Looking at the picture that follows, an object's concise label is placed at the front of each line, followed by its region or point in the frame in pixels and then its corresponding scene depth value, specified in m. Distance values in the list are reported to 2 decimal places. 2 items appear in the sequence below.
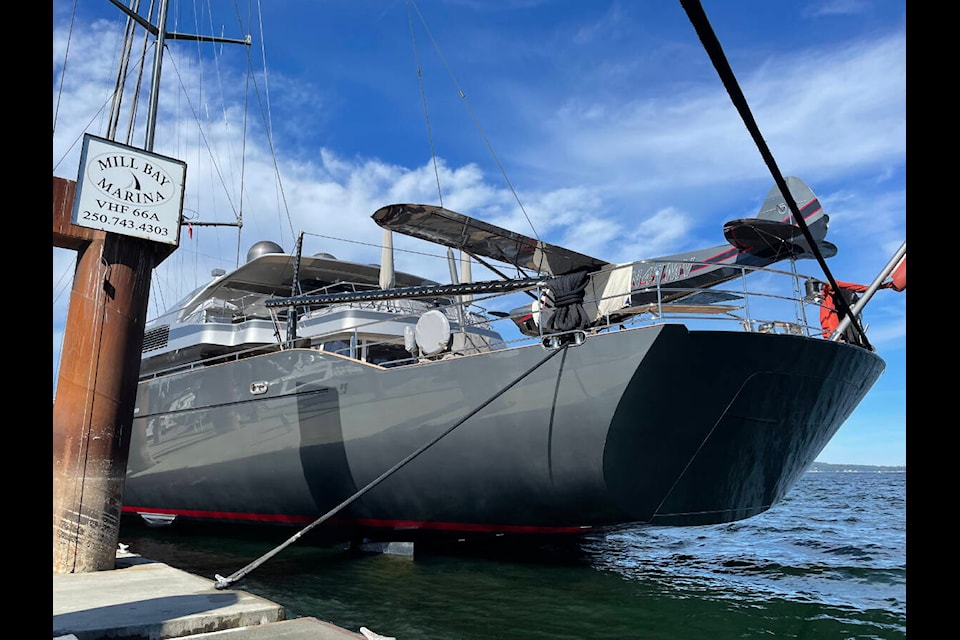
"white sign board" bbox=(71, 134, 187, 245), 6.55
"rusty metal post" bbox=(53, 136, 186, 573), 6.44
